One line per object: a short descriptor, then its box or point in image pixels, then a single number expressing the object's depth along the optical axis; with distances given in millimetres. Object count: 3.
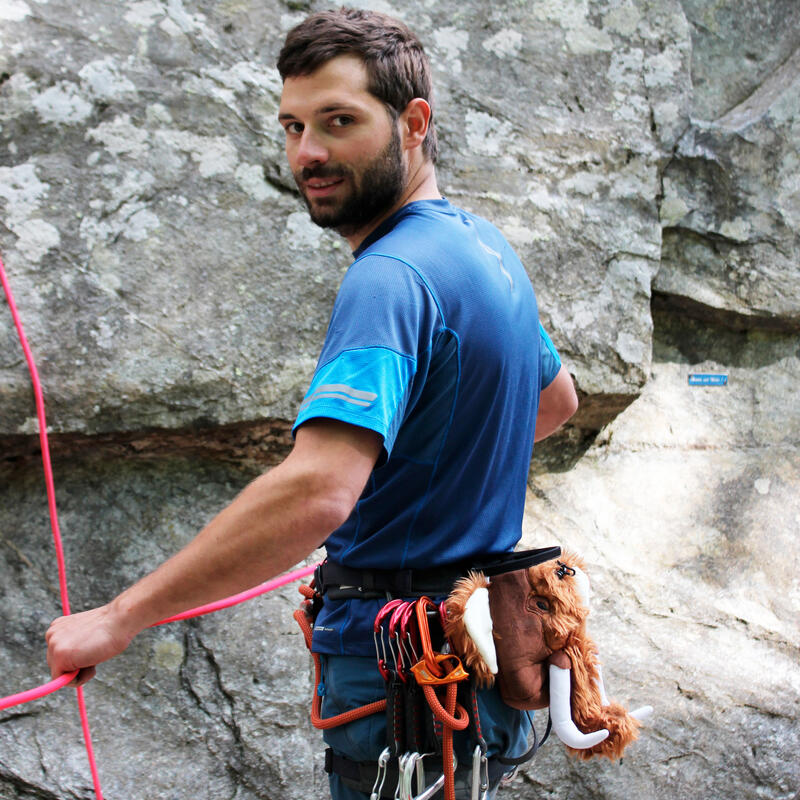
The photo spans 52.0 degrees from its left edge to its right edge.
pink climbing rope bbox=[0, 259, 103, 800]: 2039
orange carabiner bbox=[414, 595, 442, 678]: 1327
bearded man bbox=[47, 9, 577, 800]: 1154
